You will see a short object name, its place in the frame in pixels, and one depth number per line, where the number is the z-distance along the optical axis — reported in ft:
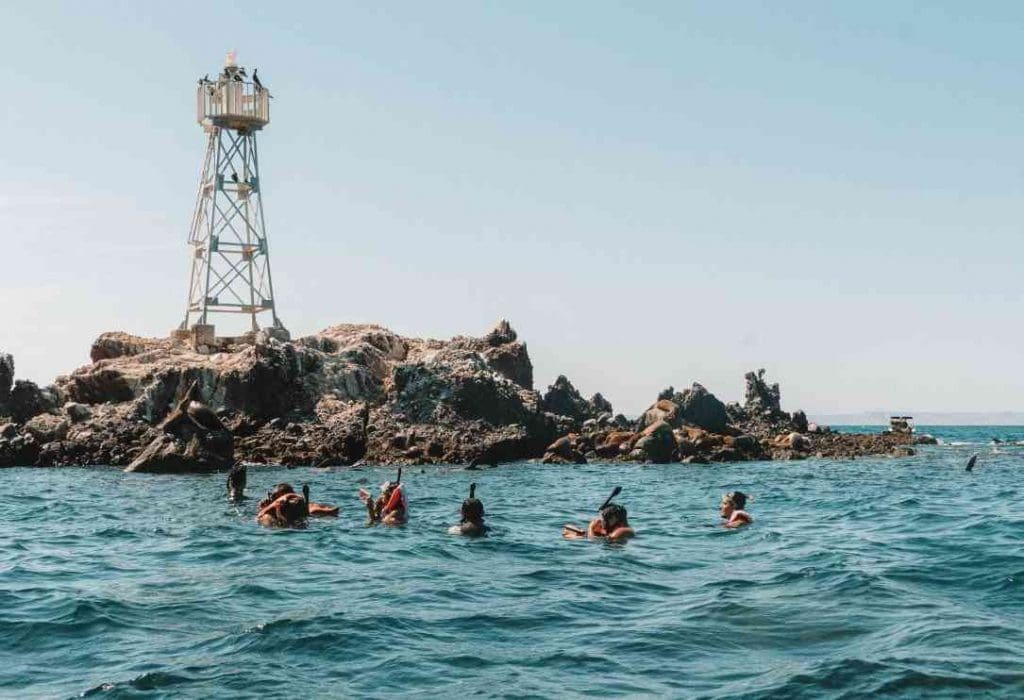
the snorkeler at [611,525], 78.33
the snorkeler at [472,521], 80.33
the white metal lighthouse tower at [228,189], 225.97
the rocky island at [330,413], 188.55
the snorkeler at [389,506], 87.81
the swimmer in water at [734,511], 88.89
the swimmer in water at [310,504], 86.94
